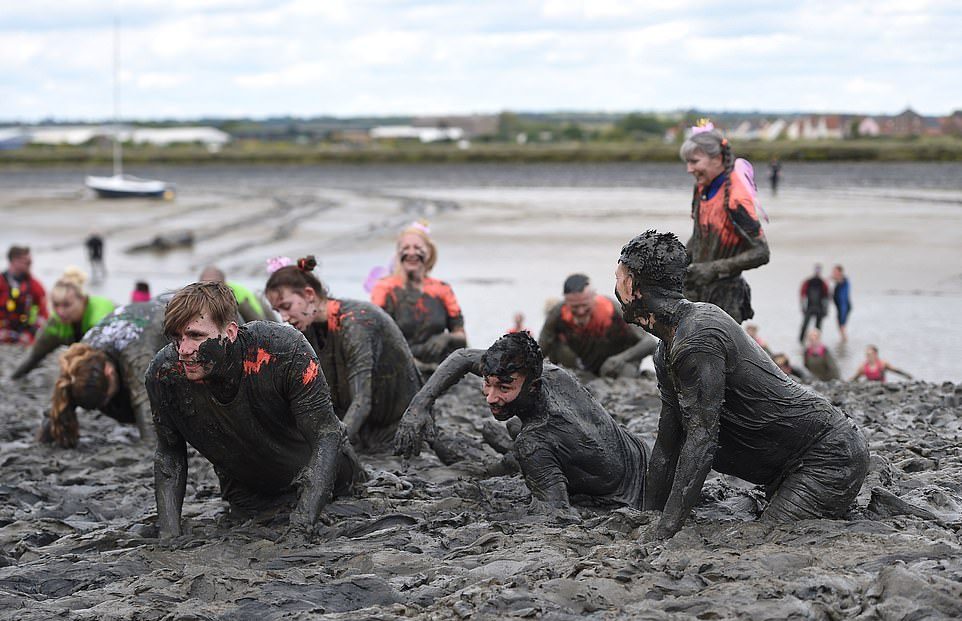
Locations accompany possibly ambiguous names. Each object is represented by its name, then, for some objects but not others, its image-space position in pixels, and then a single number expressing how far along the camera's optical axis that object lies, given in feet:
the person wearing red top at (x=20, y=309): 52.85
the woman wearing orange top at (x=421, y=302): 32.32
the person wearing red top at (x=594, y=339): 36.13
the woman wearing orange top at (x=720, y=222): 26.37
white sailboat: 178.60
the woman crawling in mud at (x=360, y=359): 24.95
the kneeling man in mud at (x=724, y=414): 17.63
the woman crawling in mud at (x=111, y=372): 28.07
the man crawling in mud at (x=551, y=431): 20.24
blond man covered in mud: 18.71
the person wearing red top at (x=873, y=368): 43.98
